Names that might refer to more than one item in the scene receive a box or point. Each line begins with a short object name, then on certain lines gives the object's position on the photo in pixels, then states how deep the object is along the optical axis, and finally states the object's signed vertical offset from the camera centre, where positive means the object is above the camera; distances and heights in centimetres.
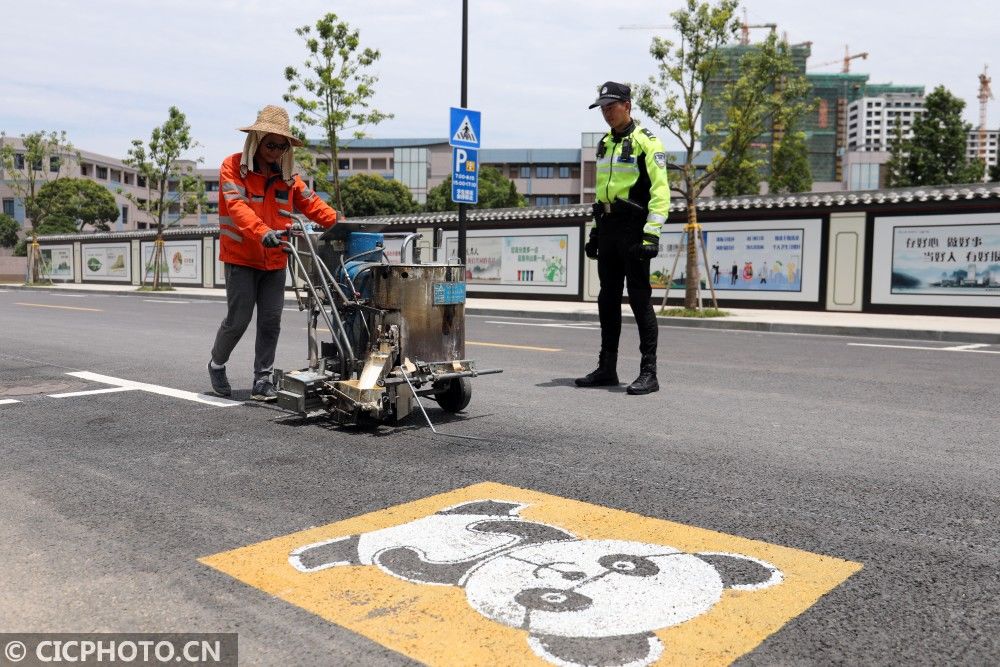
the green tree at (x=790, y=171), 4669 +642
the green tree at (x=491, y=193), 6681 +626
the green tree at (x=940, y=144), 3838 +613
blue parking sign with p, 1825 +206
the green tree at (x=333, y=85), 2570 +553
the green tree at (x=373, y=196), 6328 +555
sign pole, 1958 +443
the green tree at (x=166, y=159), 3538 +444
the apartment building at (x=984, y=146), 16325 +2641
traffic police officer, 605 +45
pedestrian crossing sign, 1755 +296
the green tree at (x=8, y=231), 7388 +275
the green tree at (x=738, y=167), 1952 +250
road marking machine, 464 -34
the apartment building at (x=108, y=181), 8488 +930
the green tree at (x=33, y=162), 4112 +503
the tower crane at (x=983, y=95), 15704 +3462
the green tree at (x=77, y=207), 6438 +476
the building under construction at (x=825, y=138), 18286 +3074
